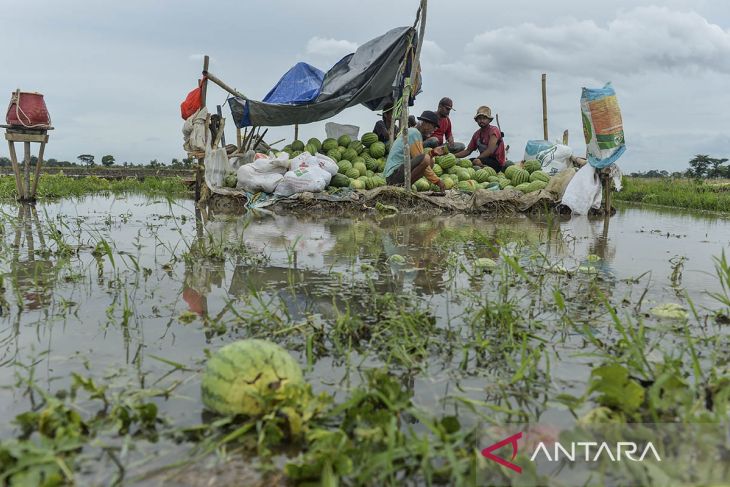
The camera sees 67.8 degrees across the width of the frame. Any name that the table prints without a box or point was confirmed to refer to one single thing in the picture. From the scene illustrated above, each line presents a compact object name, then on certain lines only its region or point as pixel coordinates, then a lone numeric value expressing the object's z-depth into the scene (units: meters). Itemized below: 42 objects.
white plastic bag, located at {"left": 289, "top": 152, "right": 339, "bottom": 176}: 9.61
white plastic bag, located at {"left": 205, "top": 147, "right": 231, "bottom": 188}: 9.83
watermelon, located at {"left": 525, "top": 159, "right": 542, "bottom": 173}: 11.27
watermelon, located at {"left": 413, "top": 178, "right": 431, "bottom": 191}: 10.23
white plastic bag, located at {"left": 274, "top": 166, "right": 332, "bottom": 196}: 9.37
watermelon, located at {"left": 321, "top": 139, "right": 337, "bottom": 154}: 11.05
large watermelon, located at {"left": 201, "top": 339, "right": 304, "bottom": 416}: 1.66
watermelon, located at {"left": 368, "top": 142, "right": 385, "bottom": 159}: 11.26
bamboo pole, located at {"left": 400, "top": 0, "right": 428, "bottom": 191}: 8.83
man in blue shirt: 9.29
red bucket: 8.38
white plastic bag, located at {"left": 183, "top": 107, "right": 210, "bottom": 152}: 9.77
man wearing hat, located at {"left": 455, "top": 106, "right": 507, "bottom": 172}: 11.22
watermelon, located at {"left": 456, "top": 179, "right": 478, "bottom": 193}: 10.24
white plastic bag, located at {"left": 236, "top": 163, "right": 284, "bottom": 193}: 9.50
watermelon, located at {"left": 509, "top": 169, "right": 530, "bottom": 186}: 10.69
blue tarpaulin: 10.44
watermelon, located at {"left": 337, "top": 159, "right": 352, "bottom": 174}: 10.39
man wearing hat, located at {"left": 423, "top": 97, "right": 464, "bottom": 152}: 11.38
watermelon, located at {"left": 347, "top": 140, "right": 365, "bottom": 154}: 11.09
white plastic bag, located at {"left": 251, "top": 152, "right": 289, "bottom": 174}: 9.57
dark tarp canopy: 10.36
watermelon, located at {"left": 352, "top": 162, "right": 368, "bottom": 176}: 10.54
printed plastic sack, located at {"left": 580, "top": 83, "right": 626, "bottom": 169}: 8.24
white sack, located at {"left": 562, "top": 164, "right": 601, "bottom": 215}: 9.05
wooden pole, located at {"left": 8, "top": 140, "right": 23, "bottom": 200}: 8.56
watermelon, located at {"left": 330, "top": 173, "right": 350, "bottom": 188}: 9.96
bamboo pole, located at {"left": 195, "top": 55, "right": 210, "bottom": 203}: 9.68
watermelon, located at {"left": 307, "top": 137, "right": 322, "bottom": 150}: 11.10
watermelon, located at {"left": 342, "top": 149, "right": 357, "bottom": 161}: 10.91
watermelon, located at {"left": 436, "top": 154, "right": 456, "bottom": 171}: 10.94
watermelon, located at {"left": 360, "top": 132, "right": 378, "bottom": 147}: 11.37
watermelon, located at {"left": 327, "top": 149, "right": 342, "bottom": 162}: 10.77
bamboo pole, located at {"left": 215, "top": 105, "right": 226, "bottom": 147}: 10.35
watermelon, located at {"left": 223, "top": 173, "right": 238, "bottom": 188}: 10.22
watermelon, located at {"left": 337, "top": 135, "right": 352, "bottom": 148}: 11.20
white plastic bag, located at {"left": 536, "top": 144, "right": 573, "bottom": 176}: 11.56
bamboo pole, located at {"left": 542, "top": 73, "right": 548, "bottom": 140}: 13.18
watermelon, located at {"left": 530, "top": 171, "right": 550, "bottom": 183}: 10.56
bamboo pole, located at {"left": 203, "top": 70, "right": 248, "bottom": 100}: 9.65
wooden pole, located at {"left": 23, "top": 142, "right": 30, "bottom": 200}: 8.57
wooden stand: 8.47
